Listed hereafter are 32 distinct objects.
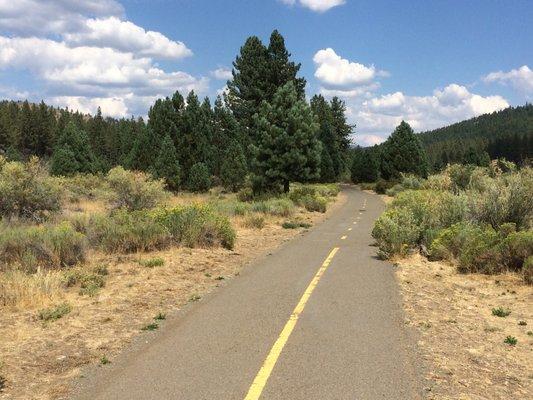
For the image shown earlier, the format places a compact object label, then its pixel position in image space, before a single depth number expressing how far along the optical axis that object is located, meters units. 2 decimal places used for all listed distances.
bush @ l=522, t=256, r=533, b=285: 10.36
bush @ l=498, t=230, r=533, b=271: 11.11
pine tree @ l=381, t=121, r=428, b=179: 63.47
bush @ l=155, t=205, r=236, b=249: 14.67
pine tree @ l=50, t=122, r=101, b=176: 53.46
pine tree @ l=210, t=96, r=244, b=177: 63.53
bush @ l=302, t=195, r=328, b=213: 32.12
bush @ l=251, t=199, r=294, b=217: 25.69
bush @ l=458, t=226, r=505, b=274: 11.70
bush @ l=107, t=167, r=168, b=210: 21.14
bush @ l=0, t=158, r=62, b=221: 17.44
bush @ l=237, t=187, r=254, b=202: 38.91
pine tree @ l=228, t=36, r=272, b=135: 51.81
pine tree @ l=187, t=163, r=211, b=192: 46.34
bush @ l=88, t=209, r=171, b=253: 13.16
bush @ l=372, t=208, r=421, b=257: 14.34
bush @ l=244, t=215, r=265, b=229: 21.16
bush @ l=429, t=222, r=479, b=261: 13.32
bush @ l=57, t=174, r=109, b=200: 30.65
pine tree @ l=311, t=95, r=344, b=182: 73.75
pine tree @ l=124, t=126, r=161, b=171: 49.56
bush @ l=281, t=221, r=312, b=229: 22.27
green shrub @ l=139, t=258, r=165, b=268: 11.83
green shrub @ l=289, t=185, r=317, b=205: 33.27
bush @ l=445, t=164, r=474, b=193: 29.03
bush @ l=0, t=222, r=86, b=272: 11.14
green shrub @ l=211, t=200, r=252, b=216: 23.53
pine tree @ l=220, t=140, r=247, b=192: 53.78
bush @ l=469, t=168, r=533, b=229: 14.48
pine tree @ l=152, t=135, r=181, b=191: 44.78
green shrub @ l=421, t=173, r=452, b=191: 28.98
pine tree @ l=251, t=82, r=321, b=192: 36.09
